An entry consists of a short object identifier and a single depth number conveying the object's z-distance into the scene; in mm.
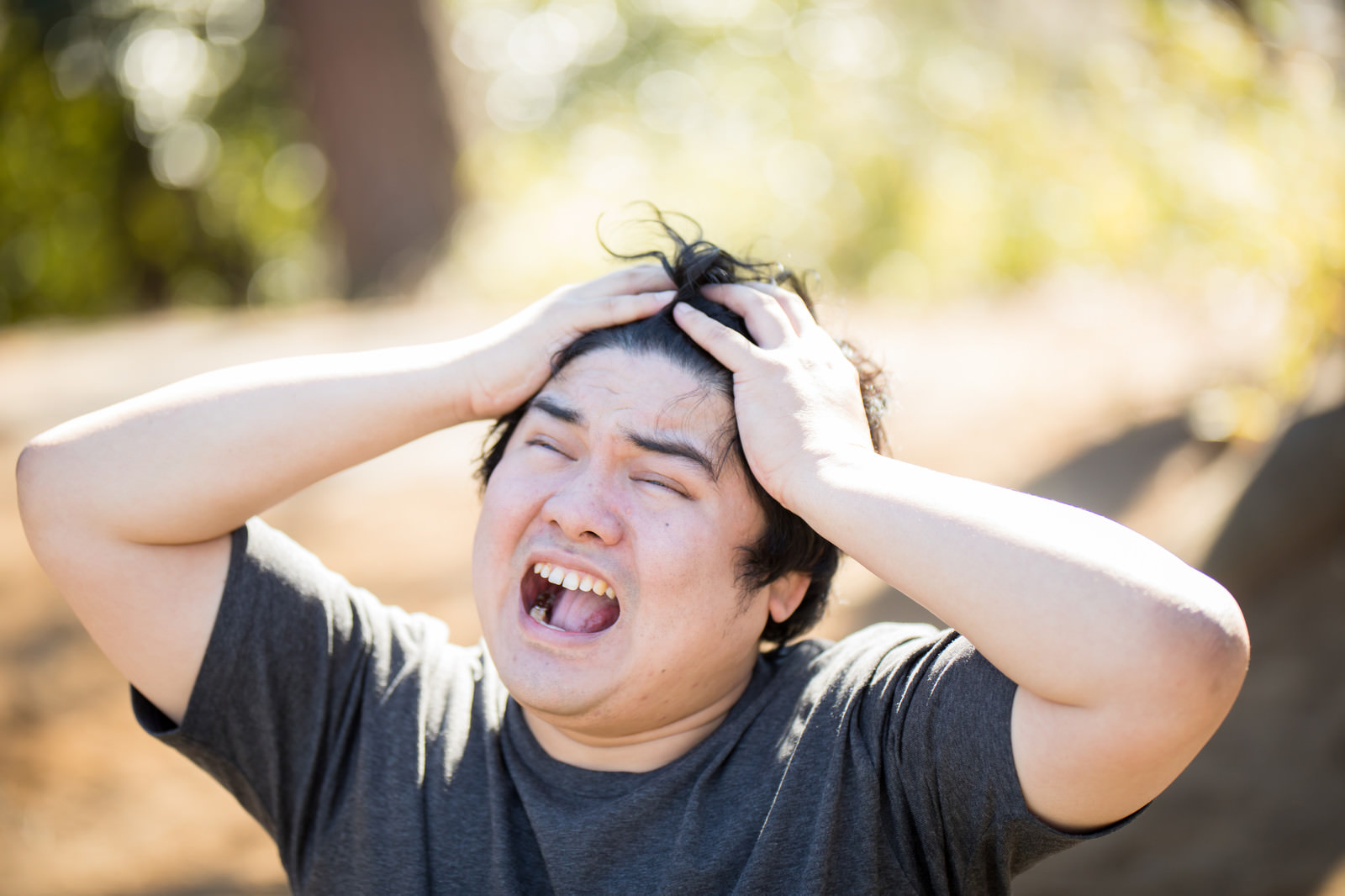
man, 1560
